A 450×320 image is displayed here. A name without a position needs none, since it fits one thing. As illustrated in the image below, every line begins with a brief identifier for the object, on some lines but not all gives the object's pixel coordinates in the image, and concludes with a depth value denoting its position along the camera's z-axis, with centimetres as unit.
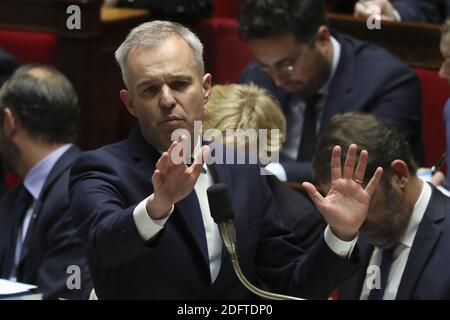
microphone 873
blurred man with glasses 1021
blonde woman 947
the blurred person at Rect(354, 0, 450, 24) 1053
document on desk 917
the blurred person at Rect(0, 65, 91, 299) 980
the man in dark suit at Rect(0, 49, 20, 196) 1075
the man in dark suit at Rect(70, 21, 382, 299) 885
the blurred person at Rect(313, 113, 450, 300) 932
